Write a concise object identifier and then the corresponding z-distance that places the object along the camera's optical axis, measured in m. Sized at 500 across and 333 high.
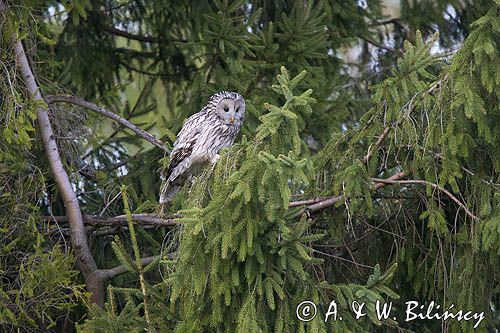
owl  14.27
